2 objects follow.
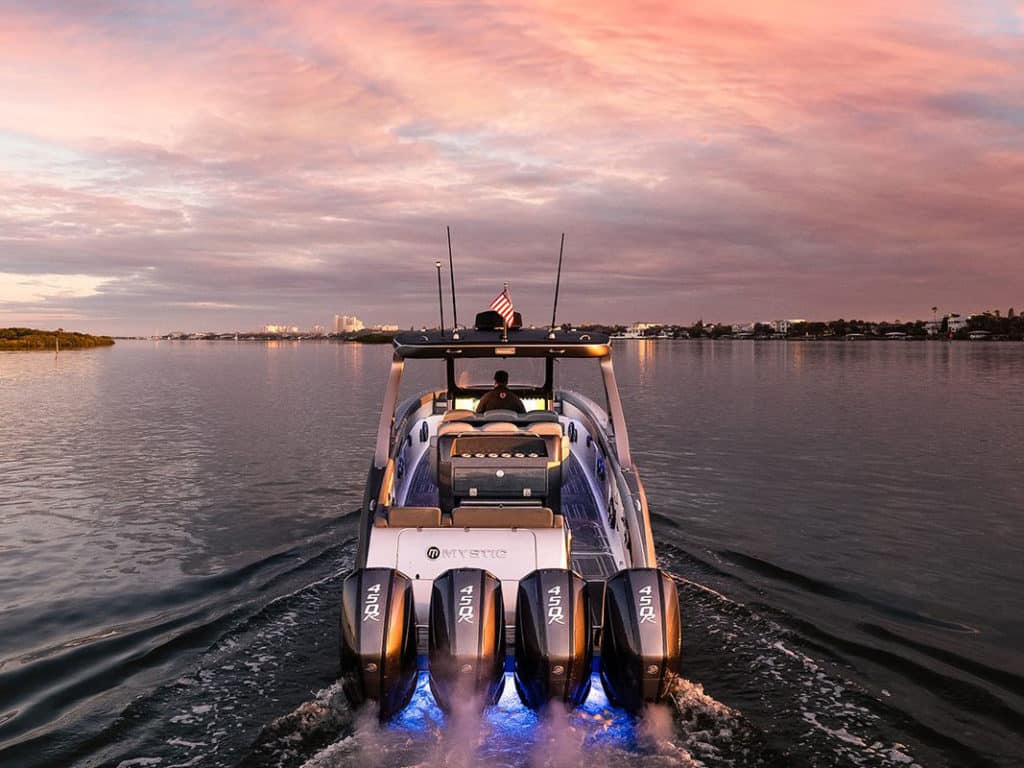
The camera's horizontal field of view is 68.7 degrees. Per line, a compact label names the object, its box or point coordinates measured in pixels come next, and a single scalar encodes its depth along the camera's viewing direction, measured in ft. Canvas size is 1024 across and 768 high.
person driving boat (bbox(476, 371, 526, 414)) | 32.35
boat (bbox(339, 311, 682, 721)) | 15.51
